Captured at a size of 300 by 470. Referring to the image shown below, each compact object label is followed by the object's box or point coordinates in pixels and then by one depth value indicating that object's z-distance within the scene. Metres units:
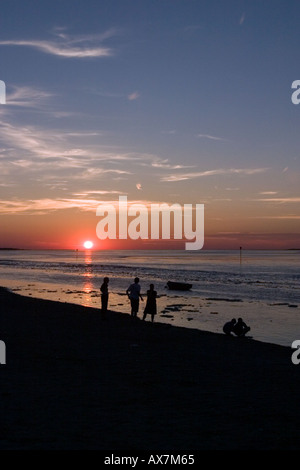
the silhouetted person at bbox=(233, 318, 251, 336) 20.97
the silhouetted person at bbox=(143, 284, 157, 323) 22.98
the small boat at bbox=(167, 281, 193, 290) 50.19
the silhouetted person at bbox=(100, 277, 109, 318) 22.05
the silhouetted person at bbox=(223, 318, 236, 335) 20.98
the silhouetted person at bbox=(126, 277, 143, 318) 22.25
